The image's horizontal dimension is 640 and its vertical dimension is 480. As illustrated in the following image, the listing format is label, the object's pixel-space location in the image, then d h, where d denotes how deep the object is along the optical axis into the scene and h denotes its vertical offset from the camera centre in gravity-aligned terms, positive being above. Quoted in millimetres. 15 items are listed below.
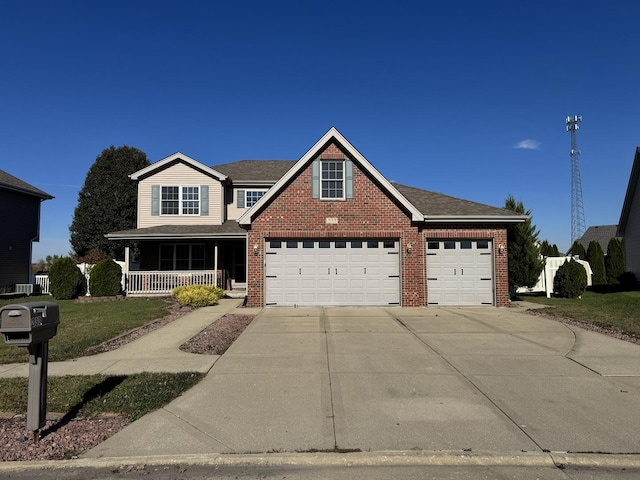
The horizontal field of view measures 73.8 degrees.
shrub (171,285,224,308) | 15664 -1063
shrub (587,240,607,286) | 29359 -99
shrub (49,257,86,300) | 19234 -514
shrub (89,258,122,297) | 18609 -591
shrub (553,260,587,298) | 18469 -582
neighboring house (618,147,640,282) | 23781 +2619
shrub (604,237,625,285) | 28359 +299
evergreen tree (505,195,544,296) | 18172 +426
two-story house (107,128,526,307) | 15016 +839
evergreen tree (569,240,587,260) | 33906 +1170
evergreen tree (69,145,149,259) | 39094 +5463
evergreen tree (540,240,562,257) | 33094 +1241
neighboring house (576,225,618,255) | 42809 +3256
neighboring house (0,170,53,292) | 23531 +2404
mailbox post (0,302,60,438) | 4156 -685
